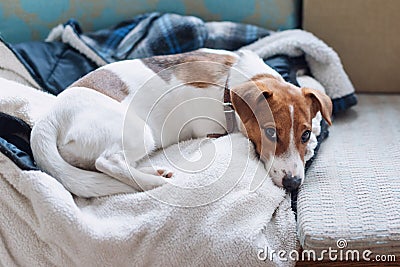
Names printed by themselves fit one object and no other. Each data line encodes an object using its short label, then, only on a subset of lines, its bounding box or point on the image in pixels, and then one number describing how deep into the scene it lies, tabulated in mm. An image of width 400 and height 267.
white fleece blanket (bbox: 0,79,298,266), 1159
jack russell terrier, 1232
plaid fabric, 1563
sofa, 1161
